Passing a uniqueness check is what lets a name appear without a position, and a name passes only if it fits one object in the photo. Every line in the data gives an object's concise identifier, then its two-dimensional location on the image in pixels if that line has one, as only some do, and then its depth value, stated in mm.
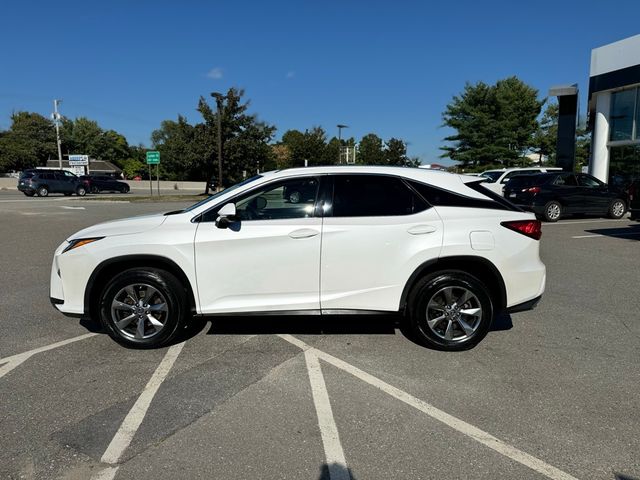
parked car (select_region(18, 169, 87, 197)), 32094
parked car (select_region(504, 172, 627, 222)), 14562
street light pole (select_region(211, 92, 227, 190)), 30766
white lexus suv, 4277
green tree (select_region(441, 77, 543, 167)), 39531
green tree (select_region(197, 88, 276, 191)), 33281
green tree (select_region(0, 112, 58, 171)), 67625
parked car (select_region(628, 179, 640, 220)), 10953
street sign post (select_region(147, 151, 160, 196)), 31297
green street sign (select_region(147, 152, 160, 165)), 31297
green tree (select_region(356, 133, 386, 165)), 60875
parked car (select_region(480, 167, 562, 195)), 17380
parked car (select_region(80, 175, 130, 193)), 39319
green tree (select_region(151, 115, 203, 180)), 33156
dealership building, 19562
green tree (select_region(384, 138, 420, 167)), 60253
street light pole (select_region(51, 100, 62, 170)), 53316
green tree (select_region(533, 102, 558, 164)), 41750
